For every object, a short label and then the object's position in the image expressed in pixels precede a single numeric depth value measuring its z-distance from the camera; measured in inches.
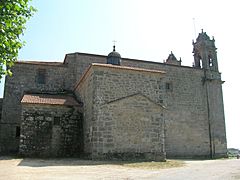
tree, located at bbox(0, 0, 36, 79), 268.8
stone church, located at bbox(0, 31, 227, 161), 556.1
